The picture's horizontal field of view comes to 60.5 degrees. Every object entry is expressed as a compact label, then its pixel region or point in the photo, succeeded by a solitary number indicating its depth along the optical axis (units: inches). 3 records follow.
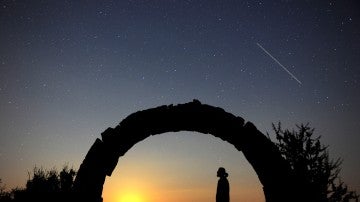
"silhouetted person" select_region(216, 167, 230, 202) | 372.5
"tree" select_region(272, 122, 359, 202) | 705.6
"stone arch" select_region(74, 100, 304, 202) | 304.0
